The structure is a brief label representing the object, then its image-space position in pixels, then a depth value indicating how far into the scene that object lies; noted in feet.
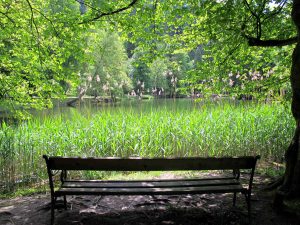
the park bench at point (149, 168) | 9.05
